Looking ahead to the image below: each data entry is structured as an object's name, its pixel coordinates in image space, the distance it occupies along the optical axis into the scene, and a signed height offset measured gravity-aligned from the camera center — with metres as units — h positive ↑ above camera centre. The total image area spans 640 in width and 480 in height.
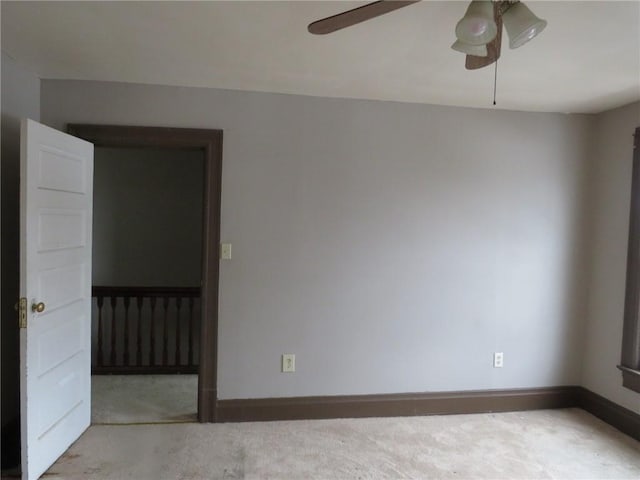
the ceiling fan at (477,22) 1.33 +0.68
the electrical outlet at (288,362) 2.95 -0.94
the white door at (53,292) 2.12 -0.41
